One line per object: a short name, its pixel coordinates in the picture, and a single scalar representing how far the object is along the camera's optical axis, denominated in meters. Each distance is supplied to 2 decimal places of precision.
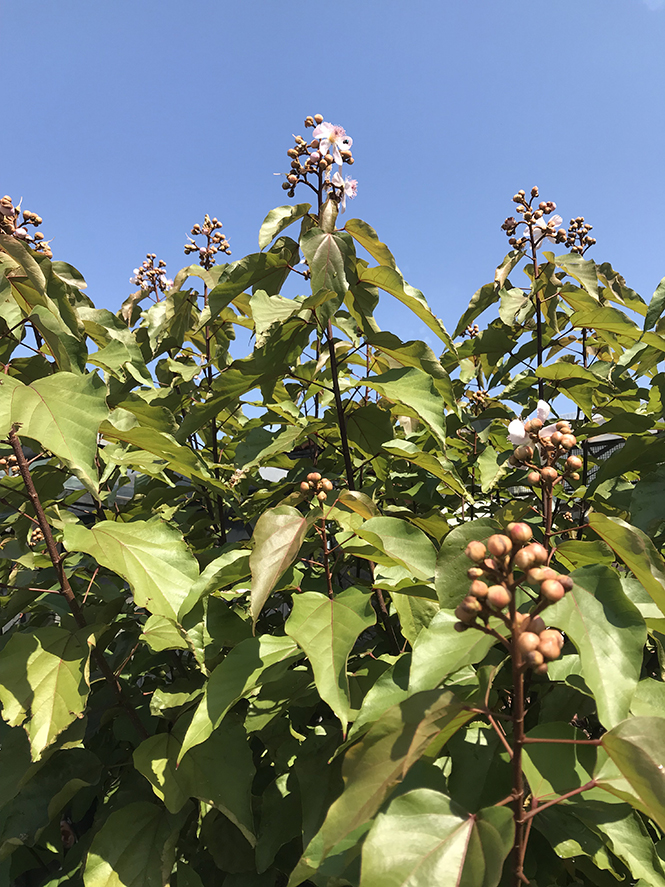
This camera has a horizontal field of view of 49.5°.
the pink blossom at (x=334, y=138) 0.81
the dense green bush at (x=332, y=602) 0.48
